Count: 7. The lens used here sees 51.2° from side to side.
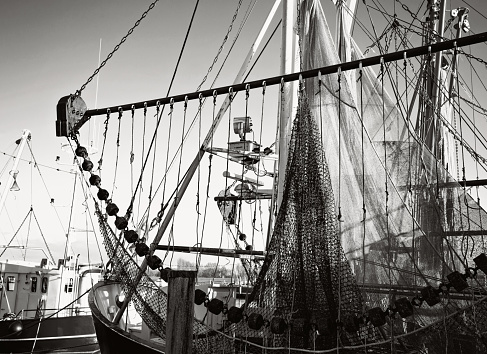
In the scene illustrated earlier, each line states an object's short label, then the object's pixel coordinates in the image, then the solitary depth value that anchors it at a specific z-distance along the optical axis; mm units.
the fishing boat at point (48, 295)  16062
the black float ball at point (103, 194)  6812
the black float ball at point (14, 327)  14047
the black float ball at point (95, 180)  6930
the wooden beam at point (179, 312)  5184
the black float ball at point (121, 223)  6422
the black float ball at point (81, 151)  7148
